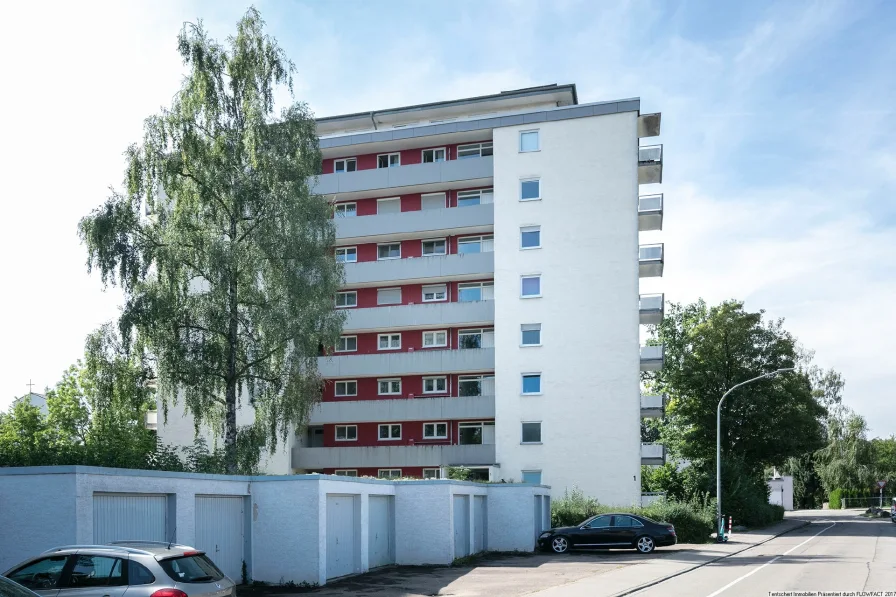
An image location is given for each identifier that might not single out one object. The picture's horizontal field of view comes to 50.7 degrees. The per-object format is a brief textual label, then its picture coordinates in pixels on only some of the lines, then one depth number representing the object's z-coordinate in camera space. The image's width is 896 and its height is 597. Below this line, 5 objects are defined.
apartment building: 44.84
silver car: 11.98
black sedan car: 32.00
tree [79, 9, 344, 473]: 29.55
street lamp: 38.25
